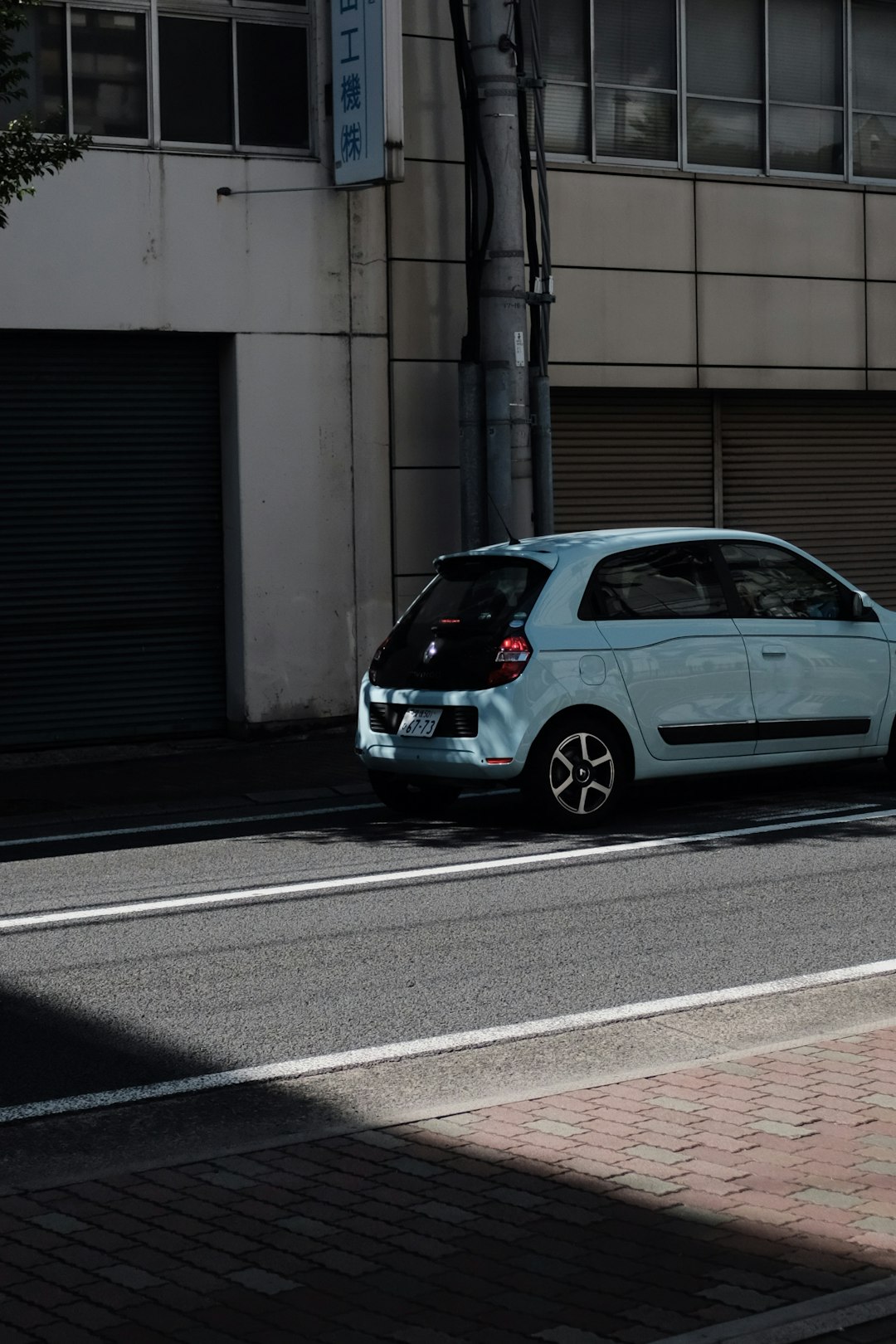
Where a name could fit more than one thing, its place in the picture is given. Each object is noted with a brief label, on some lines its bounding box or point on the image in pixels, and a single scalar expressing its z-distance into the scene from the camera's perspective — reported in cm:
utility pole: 1611
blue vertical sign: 1596
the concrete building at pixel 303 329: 1619
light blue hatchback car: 1077
